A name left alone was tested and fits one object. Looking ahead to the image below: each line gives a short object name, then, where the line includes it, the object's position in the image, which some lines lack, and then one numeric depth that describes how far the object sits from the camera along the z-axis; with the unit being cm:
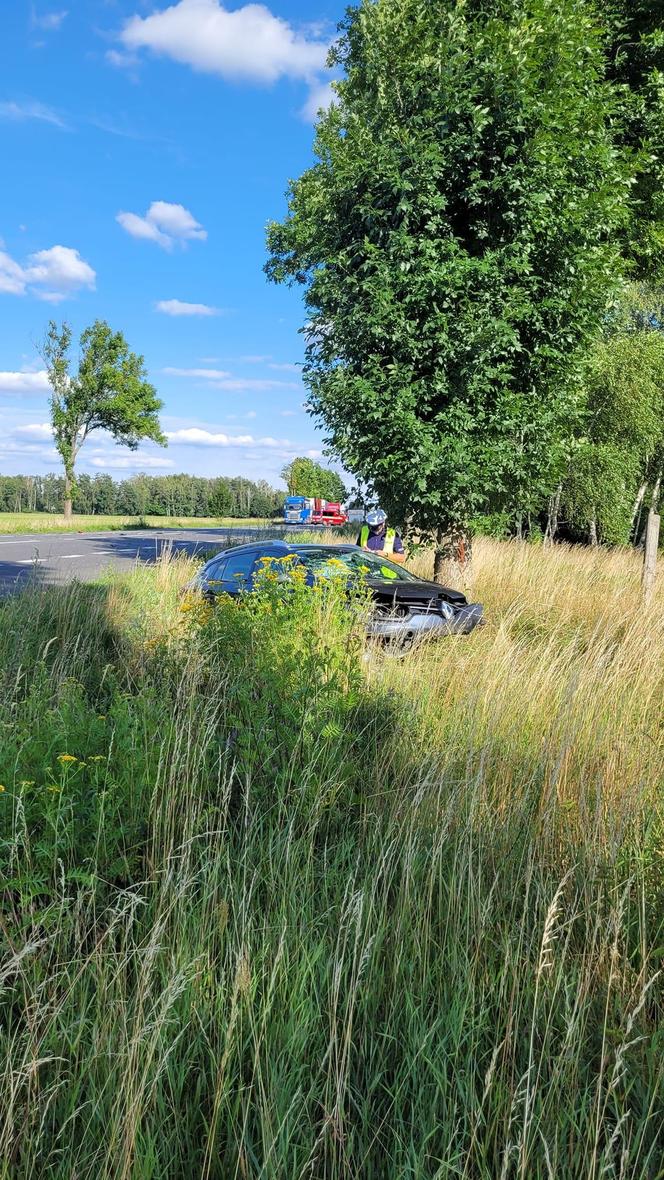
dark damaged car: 618
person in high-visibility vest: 1048
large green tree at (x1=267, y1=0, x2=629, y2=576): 739
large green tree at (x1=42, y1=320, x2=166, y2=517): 3941
